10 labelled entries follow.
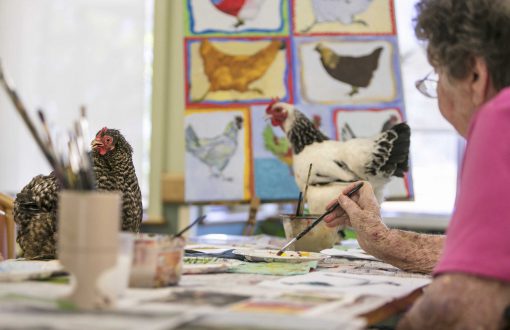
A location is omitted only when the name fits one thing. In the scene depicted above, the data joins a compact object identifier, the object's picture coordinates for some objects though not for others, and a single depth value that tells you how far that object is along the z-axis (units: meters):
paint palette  2.01
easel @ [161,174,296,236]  3.56
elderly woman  1.51
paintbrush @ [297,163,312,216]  2.33
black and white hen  2.60
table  1.27
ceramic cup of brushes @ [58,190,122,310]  1.37
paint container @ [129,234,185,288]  1.66
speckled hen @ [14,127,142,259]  2.02
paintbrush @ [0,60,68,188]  1.40
